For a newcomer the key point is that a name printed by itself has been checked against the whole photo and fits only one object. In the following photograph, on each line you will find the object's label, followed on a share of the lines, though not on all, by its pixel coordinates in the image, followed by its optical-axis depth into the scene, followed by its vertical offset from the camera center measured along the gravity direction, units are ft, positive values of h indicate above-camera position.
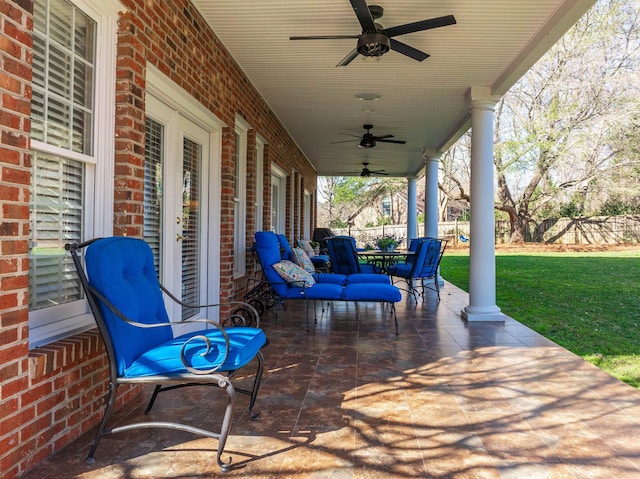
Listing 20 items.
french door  11.43 +0.95
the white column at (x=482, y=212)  18.02 +1.06
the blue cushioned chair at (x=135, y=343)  6.72 -1.75
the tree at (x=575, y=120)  42.09 +12.77
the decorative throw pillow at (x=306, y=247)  26.87 -0.60
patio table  21.78 -0.76
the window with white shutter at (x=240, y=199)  18.03 +1.48
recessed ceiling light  19.23 +5.99
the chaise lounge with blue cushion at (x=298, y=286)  15.66 -1.72
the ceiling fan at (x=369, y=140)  24.16 +5.19
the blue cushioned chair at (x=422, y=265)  21.15 -1.31
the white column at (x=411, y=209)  40.24 +2.58
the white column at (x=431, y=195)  31.27 +2.97
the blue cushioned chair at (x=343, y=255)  20.20 -0.82
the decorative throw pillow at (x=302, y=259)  20.30 -1.00
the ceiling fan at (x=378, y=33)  10.92 +5.18
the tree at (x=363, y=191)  76.99 +7.97
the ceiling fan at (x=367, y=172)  37.36 +5.82
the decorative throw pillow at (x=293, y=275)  16.39 -1.39
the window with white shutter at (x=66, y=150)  7.22 +1.46
